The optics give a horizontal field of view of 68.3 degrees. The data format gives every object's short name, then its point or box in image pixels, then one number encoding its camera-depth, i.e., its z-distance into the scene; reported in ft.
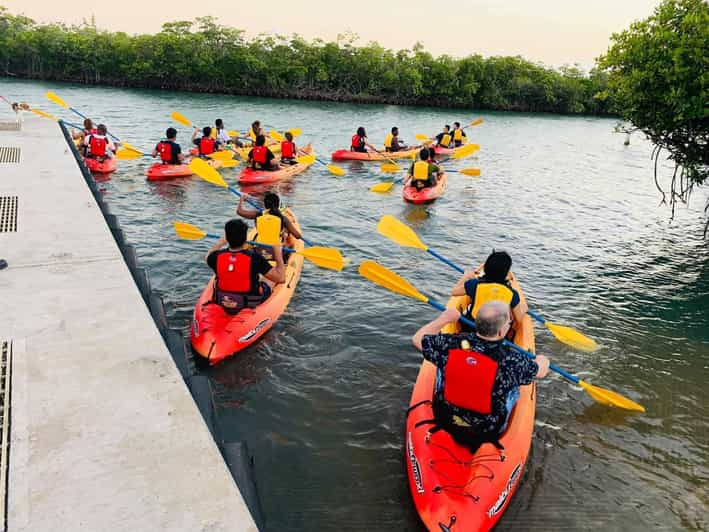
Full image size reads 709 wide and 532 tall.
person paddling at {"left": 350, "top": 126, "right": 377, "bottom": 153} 56.95
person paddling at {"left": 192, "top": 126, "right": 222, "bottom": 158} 45.93
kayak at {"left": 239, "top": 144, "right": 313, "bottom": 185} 43.01
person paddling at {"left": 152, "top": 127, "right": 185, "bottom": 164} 41.93
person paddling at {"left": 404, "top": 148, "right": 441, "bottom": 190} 41.19
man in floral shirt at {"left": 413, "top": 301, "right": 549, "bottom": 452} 11.44
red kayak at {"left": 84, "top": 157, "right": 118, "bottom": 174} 41.19
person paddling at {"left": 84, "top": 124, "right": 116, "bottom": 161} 41.22
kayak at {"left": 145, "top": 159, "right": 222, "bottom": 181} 41.75
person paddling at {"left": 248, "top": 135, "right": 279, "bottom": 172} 43.45
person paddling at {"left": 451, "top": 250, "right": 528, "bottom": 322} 15.82
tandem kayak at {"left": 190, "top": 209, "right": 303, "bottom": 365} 17.81
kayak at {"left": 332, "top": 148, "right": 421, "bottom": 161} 56.18
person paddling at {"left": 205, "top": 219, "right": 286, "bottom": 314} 17.28
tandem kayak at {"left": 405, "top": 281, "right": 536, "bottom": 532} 11.44
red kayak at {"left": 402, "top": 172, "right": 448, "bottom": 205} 41.39
